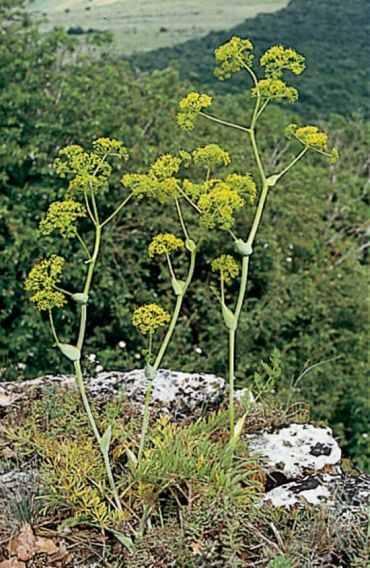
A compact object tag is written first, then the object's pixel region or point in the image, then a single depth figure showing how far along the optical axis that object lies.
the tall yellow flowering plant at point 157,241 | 2.11
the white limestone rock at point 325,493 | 2.09
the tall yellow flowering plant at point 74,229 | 2.07
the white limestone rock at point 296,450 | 2.28
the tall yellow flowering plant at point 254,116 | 2.11
